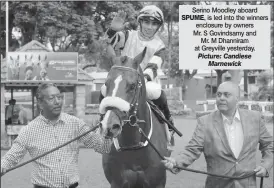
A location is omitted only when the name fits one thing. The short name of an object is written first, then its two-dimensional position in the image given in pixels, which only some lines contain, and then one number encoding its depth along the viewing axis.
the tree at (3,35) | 24.91
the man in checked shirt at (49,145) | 4.75
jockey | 5.69
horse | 4.46
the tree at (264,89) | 31.73
